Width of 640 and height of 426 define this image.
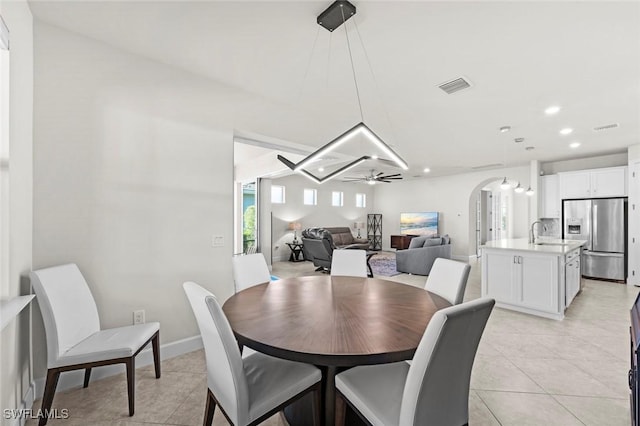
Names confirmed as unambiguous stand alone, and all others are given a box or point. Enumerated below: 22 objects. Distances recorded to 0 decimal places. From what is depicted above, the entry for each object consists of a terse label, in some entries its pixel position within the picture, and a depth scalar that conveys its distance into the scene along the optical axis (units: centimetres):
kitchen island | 344
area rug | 640
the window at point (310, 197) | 926
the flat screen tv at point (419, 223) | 901
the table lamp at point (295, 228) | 859
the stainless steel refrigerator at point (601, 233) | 528
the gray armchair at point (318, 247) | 620
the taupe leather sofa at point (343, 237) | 908
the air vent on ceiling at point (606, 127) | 391
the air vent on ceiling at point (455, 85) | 264
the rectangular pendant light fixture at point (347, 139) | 187
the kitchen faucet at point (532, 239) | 450
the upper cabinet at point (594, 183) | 538
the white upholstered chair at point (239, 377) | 118
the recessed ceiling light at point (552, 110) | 327
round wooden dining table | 117
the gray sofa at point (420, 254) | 612
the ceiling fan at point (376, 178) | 750
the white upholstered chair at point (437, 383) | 100
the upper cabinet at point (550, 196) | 629
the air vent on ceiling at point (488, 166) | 689
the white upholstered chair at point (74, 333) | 164
